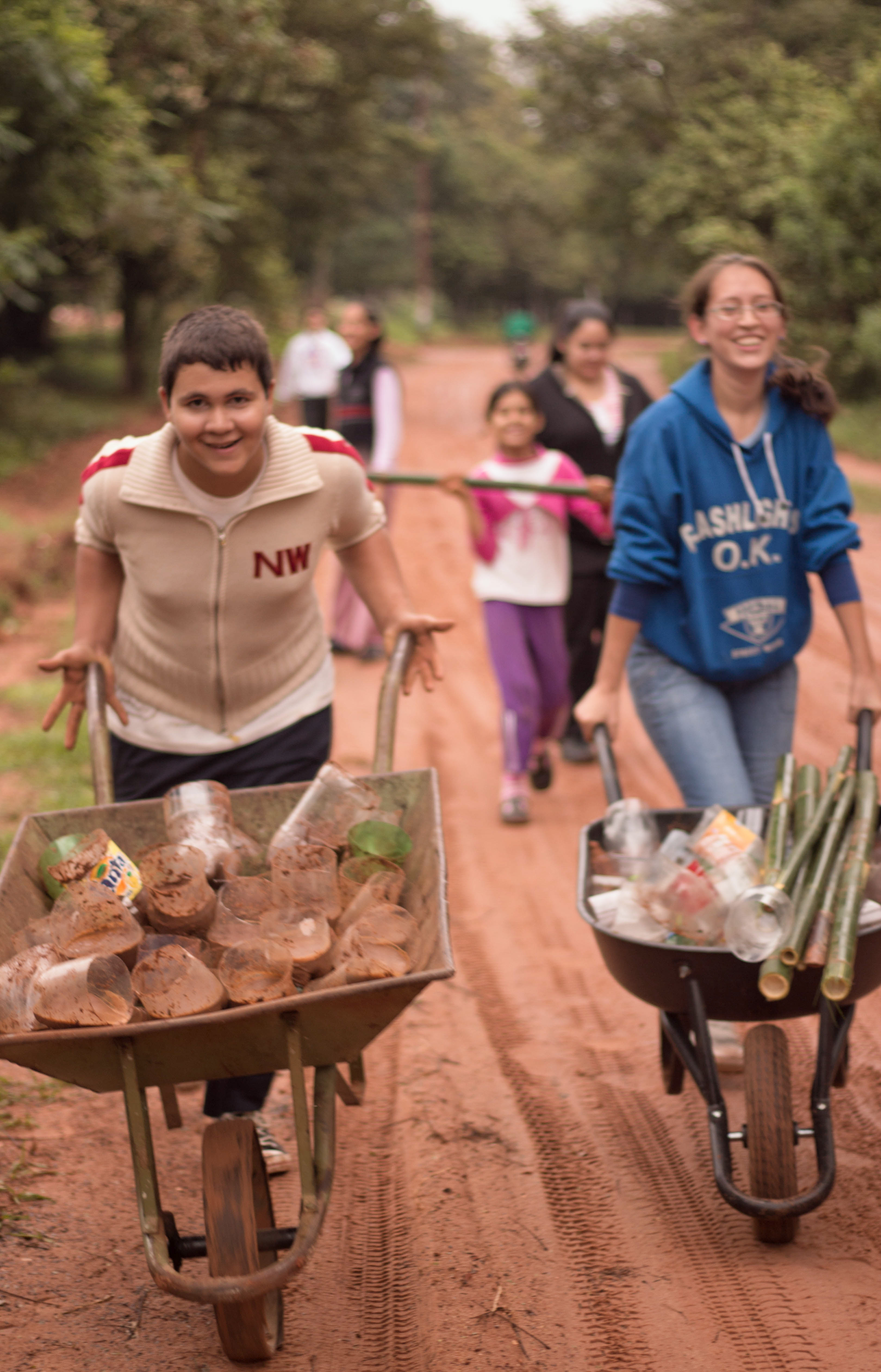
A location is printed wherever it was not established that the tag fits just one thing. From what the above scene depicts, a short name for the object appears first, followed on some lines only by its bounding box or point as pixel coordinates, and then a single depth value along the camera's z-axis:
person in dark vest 8.03
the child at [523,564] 6.09
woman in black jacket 6.14
